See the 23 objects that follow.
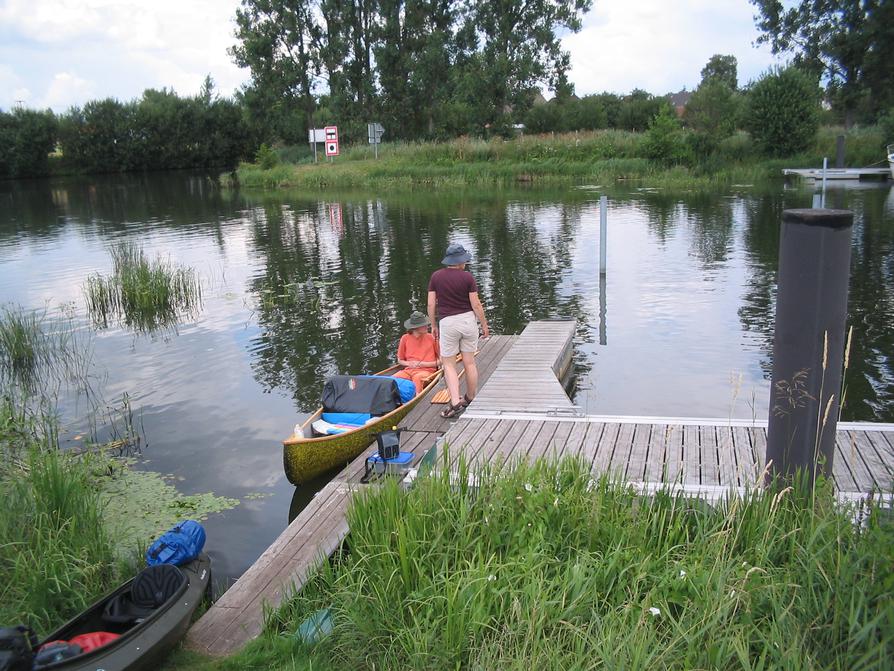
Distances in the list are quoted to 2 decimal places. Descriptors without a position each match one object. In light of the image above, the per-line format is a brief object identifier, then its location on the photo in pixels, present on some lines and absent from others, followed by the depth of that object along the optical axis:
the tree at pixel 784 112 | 36.75
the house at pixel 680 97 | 91.30
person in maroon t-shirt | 8.30
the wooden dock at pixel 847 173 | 33.19
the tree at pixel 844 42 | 44.22
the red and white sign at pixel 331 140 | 48.46
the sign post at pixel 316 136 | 50.25
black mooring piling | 3.86
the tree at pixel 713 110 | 40.16
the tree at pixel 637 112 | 54.75
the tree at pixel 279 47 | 56.66
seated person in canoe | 9.60
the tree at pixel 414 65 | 53.78
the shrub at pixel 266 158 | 49.28
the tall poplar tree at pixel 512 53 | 50.28
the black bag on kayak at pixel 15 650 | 3.72
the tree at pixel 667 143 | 37.50
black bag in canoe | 8.23
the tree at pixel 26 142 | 61.00
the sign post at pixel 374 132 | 46.87
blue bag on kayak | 5.57
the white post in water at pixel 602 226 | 15.57
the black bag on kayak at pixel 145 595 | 4.72
